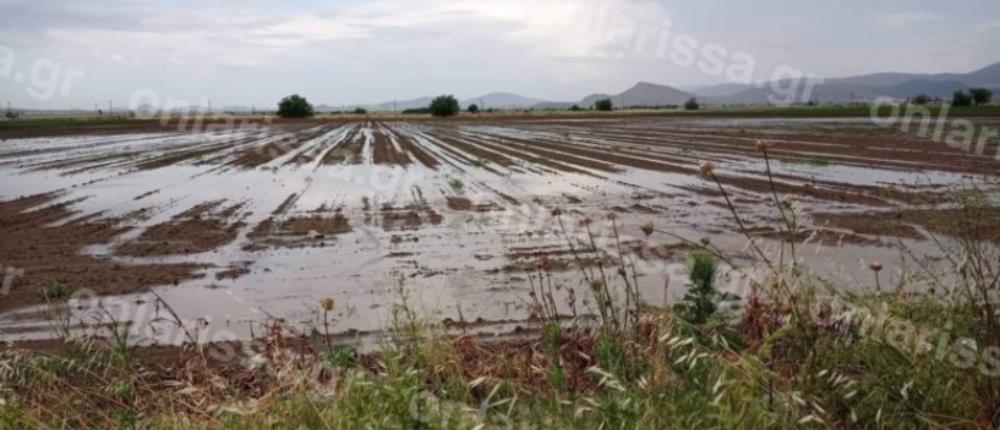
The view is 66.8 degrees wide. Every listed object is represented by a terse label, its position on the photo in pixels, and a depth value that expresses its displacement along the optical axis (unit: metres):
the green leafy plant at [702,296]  4.50
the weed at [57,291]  6.87
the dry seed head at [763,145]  3.13
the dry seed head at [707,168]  3.17
